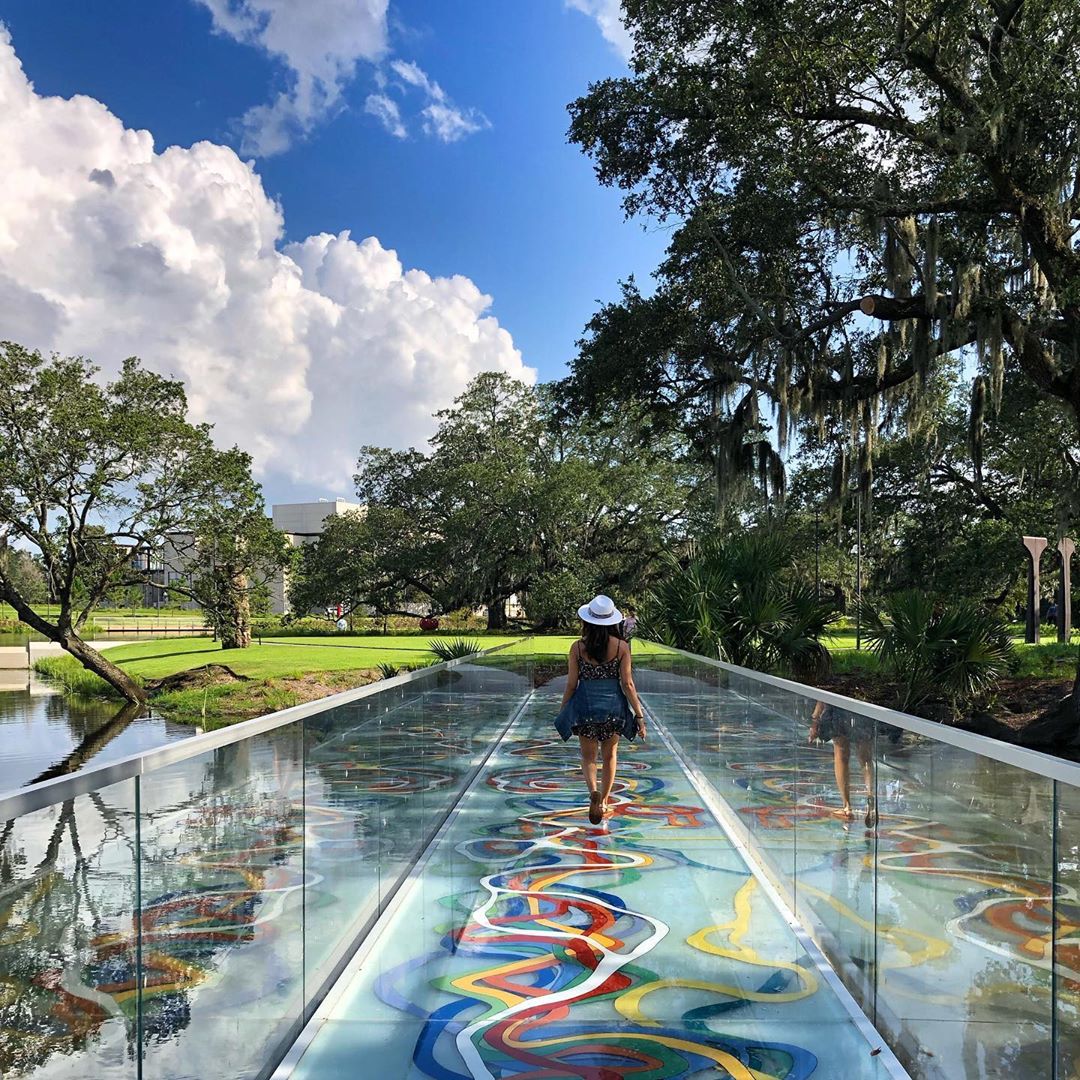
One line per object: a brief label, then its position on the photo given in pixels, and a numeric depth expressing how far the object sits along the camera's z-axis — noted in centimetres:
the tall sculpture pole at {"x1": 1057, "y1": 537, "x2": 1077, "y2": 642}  1916
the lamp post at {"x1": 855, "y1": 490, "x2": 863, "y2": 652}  1502
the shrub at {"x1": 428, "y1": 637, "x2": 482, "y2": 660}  1933
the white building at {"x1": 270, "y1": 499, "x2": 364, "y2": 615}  10125
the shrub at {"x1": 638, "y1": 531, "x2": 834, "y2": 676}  1495
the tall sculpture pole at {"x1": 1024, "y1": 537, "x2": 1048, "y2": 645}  1977
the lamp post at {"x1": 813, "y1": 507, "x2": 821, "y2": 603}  3091
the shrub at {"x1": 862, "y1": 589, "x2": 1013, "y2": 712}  1361
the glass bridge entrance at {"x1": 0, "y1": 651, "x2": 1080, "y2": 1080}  230
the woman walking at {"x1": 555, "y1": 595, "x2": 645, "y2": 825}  686
